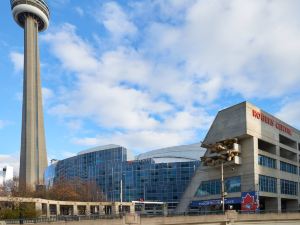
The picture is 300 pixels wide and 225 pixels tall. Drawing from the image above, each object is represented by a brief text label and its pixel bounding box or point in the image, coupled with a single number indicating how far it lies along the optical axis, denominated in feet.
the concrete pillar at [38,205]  213.11
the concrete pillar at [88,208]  269.07
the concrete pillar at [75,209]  259.61
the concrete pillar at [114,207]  273.24
